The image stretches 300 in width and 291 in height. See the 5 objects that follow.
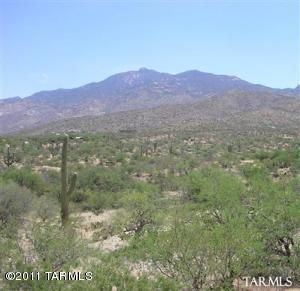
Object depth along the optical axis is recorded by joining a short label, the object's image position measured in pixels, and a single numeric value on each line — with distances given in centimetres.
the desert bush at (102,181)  2874
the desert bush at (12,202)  2027
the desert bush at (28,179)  2614
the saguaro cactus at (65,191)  1556
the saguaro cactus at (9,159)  3447
